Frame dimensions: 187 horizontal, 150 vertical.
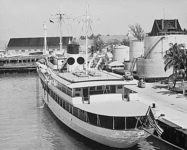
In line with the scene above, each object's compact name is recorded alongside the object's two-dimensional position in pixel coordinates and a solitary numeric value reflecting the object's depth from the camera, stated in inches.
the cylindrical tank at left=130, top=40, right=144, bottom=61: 2945.4
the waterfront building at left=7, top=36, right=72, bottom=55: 5423.2
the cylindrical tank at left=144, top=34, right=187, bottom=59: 2250.2
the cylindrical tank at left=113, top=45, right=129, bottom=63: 3383.6
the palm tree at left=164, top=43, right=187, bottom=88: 1728.6
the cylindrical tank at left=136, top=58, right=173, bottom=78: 2244.1
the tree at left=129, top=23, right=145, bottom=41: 4912.9
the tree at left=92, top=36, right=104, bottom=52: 4653.1
